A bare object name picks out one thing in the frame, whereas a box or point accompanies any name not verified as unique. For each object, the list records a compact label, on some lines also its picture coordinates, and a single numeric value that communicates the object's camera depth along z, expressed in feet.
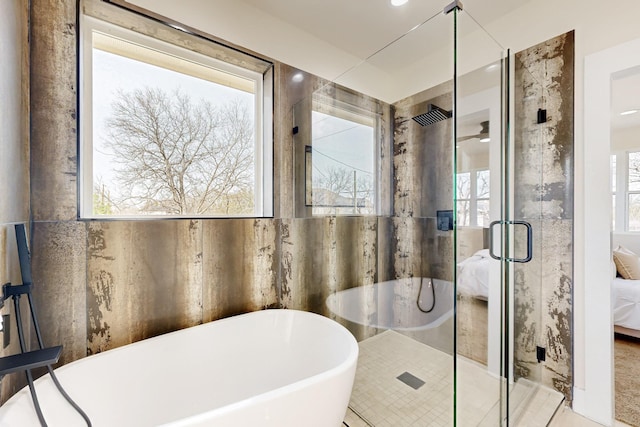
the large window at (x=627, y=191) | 13.88
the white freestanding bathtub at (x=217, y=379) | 3.17
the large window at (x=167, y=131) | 5.07
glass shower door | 5.34
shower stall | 5.41
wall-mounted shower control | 6.45
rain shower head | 6.86
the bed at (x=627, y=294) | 8.27
